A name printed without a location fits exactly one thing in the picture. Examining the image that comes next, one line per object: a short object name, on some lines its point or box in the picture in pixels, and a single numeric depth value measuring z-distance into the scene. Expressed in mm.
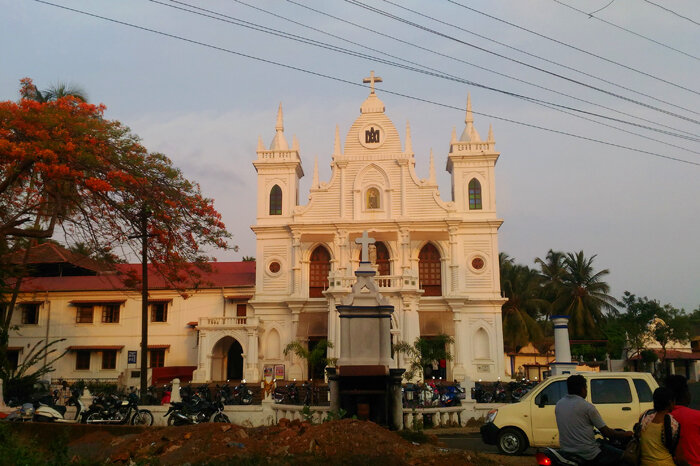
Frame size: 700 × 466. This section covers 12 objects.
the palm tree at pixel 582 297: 43781
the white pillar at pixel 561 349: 19969
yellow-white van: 11516
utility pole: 19991
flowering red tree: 14219
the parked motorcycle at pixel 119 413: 15953
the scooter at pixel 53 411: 14391
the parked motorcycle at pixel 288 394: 25141
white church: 32844
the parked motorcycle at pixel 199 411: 15328
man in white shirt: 6488
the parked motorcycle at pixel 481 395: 22484
